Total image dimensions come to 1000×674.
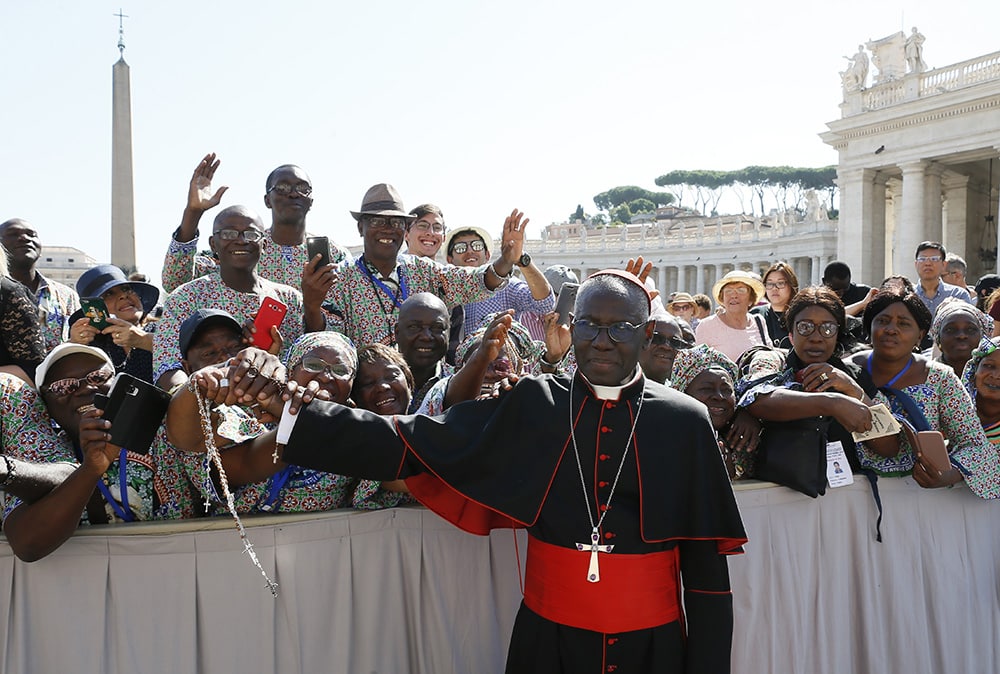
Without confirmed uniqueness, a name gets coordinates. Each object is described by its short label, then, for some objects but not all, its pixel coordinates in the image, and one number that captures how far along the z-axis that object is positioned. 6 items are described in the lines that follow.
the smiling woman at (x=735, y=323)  6.73
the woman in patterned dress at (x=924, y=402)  3.59
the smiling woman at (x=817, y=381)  3.12
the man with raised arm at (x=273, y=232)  4.29
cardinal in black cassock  2.36
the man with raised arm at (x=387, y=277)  4.20
